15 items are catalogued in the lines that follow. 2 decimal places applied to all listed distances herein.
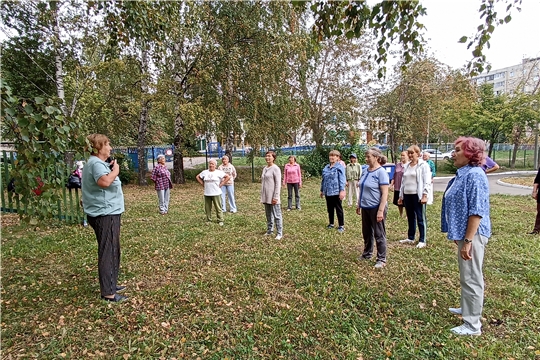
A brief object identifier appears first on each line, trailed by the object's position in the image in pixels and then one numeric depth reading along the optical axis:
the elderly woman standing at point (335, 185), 6.57
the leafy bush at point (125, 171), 16.61
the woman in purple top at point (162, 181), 8.54
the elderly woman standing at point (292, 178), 9.29
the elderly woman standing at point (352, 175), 9.71
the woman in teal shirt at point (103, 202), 3.41
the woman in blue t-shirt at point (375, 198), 4.56
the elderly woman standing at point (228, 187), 8.91
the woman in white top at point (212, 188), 7.49
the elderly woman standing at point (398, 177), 6.42
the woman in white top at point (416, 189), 5.31
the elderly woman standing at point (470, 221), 2.84
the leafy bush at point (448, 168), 22.18
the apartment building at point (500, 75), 62.03
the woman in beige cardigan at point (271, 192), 6.01
